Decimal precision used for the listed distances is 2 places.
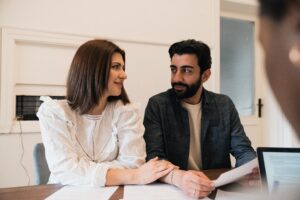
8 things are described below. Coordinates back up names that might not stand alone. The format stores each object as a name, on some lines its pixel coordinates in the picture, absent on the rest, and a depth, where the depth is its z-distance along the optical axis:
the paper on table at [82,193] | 0.72
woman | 0.89
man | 1.21
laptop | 0.45
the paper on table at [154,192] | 0.73
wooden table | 0.73
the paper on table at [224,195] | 0.65
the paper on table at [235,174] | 0.68
